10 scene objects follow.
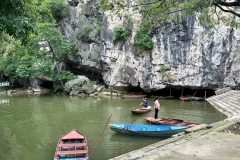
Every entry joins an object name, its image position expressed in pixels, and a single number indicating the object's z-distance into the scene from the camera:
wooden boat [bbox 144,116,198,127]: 12.52
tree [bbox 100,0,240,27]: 7.43
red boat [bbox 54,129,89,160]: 8.63
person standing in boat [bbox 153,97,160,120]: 13.81
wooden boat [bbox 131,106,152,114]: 16.78
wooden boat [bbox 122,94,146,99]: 24.27
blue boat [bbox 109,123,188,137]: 11.10
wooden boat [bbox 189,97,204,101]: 22.48
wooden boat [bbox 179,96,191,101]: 22.34
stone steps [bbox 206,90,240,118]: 14.40
